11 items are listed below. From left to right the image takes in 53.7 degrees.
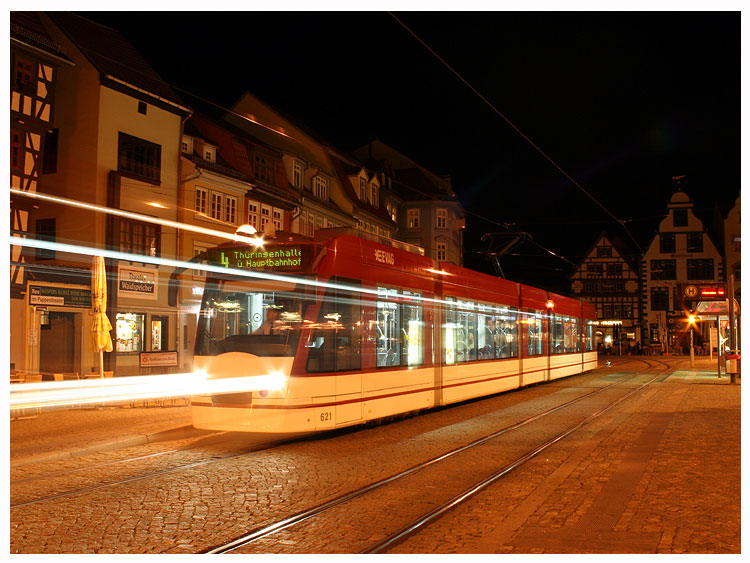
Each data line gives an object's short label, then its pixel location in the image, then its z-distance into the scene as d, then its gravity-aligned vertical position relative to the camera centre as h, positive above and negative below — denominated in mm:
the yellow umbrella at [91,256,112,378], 17109 +620
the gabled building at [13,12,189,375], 25906 +4869
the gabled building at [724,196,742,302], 64938 +9446
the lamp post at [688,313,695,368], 34684 +794
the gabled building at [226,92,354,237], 37031 +8855
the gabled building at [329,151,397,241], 43656 +8842
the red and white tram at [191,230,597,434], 10719 +38
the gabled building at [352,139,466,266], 54156 +9170
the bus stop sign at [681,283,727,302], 27156 +1708
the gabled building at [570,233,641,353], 74625 +5008
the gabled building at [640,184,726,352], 68250 +6930
